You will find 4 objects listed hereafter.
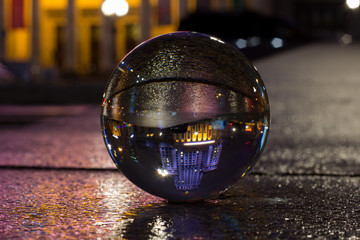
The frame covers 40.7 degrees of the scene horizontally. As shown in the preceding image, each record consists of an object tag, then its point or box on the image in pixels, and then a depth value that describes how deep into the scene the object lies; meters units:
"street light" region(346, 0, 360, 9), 21.52
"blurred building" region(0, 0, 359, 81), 31.52
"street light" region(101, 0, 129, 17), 22.25
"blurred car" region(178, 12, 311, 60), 10.49
